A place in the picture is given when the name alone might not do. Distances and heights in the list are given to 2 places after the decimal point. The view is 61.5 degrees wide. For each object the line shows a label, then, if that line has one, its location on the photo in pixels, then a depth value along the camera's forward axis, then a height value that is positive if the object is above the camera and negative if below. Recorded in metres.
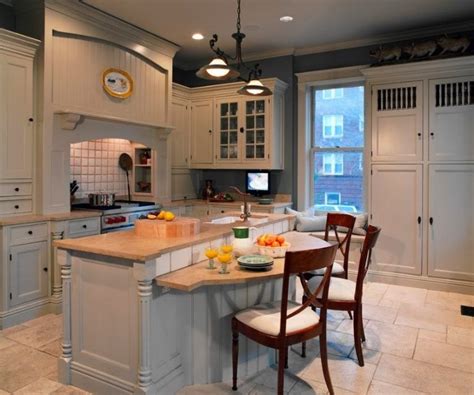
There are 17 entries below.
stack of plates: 2.34 -0.44
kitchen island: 2.21 -0.75
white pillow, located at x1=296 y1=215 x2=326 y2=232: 5.04 -0.45
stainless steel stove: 4.23 -0.27
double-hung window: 5.24 +0.55
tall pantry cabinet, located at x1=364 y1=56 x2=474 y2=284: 4.31 +0.25
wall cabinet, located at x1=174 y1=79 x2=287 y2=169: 5.33 +0.85
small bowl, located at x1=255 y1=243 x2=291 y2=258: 2.63 -0.41
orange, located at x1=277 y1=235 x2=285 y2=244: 2.70 -0.35
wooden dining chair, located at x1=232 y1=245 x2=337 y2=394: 2.12 -0.76
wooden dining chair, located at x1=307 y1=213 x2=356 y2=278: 3.51 -0.33
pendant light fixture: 2.95 +0.89
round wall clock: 4.32 +1.18
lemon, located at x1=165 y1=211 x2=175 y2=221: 2.72 -0.19
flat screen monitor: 5.59 +0.08
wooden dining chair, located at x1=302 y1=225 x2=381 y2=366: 2.75 -0.76
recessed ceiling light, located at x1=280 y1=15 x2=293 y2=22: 4.33 +1.87
